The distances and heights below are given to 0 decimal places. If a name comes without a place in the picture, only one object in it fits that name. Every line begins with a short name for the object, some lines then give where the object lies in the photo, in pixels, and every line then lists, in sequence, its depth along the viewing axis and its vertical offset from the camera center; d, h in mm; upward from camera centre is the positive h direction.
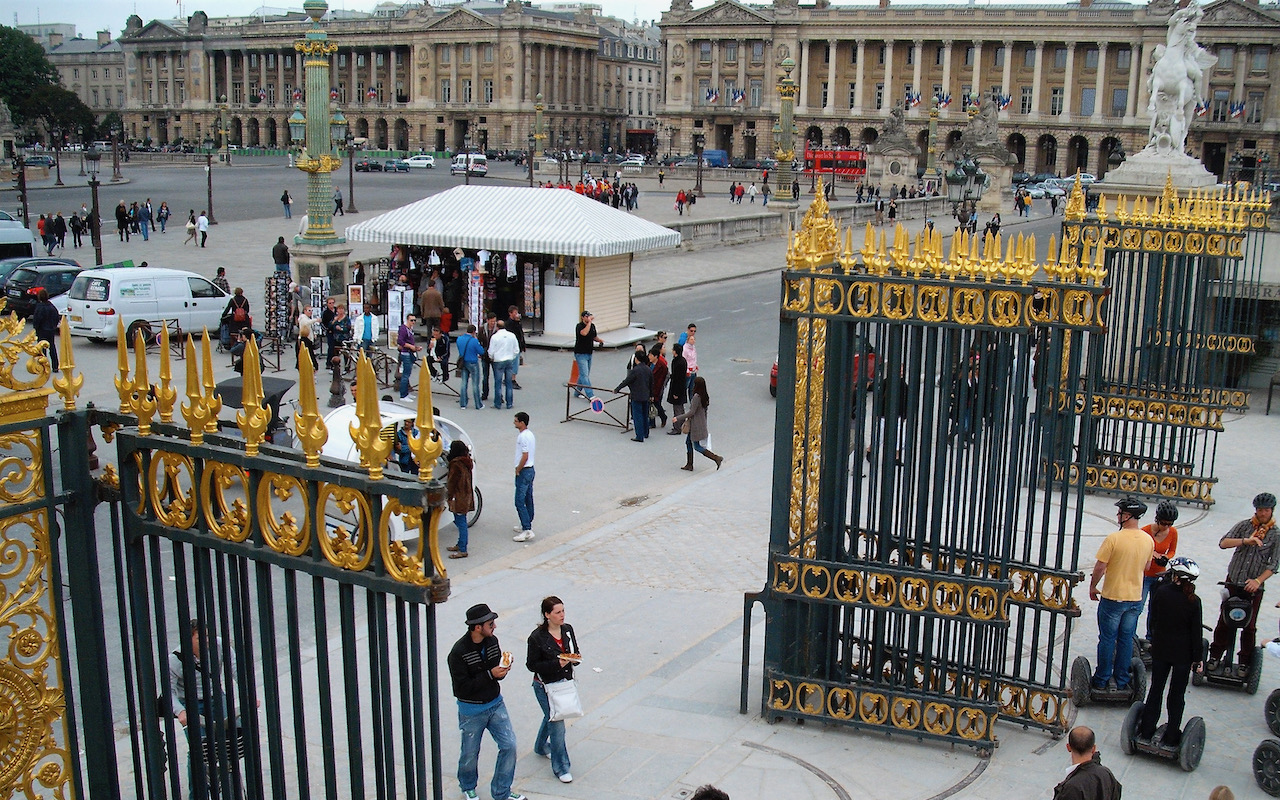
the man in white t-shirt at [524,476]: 13547 -3488
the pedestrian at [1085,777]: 5875 -2894
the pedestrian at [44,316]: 20219 -2772
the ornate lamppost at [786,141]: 48281 +661
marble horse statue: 20547 +1338
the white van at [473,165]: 85500 -910
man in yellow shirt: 8461 -2798
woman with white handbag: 7793 -3284
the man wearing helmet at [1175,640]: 7910 -3011
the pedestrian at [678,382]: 19266 -3485
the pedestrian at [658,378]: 18984 -3370
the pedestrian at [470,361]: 19547 -3300
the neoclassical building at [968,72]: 103062 +8289
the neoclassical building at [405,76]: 131625 +8533
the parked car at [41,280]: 25969 -2832
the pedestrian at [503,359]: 19891 -3294
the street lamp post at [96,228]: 32281 -2261
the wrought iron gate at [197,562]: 3965 -1423
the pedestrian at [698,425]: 16688 -3608
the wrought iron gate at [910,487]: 7789 -2135
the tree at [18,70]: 112812 +6899
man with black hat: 6945 -3069
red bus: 90562 -263
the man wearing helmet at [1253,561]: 8977 -2833
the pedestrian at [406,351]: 20219 -3292
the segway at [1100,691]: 8852 -3721
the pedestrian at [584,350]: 20406 -3215
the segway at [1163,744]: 7859 -3701
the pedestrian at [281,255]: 28406 -2402
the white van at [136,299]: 23641 -2942
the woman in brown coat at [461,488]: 11586 -3144
